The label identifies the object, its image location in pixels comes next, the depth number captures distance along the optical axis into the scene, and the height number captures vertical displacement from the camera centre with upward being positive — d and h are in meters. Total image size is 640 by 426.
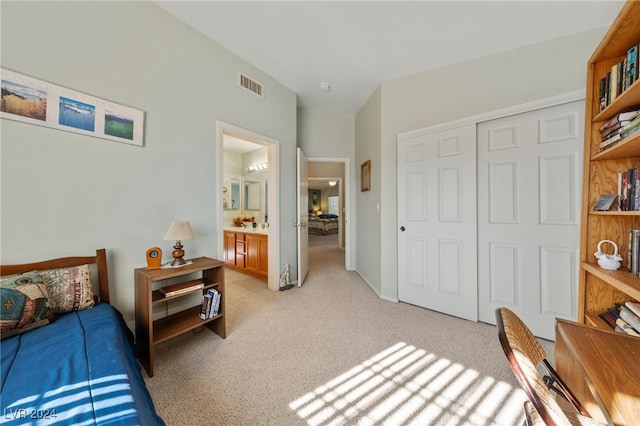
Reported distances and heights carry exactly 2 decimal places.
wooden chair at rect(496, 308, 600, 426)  0.59 -0.50
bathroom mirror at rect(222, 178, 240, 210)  4.70 +0.36
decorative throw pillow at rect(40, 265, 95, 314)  1.29 -0.48
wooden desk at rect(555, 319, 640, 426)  0.64 -0.56
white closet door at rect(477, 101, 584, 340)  1.83 -0.03
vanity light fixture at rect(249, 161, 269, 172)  4.51 +0.91
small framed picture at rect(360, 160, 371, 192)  3.25 +0.53
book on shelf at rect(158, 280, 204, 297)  1.69 -0.63
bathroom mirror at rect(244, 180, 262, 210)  4.75 +0.34
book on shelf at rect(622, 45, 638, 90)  1.09 +0.73
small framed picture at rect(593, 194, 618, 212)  1.26 +0.05
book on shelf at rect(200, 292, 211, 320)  1.87 -0.84
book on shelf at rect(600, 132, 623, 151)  1.19 +0.39
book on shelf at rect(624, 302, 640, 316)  1.11 -0.50
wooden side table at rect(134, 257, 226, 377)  1.52 -0.72
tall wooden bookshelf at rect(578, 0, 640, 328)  1.25 +0.11
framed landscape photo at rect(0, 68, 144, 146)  1.28 +0.66
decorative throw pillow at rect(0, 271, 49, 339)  1.07 -0.48
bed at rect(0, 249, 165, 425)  0.71 -0.63
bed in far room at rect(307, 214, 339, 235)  9.07 -0.66
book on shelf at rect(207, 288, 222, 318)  1.89 -0.80
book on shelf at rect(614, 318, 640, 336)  1.10 -0.60
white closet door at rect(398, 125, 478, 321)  2.26 -0.13
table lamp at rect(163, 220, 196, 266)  1.70 -0.20
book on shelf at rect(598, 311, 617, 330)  1.22 -0.62
